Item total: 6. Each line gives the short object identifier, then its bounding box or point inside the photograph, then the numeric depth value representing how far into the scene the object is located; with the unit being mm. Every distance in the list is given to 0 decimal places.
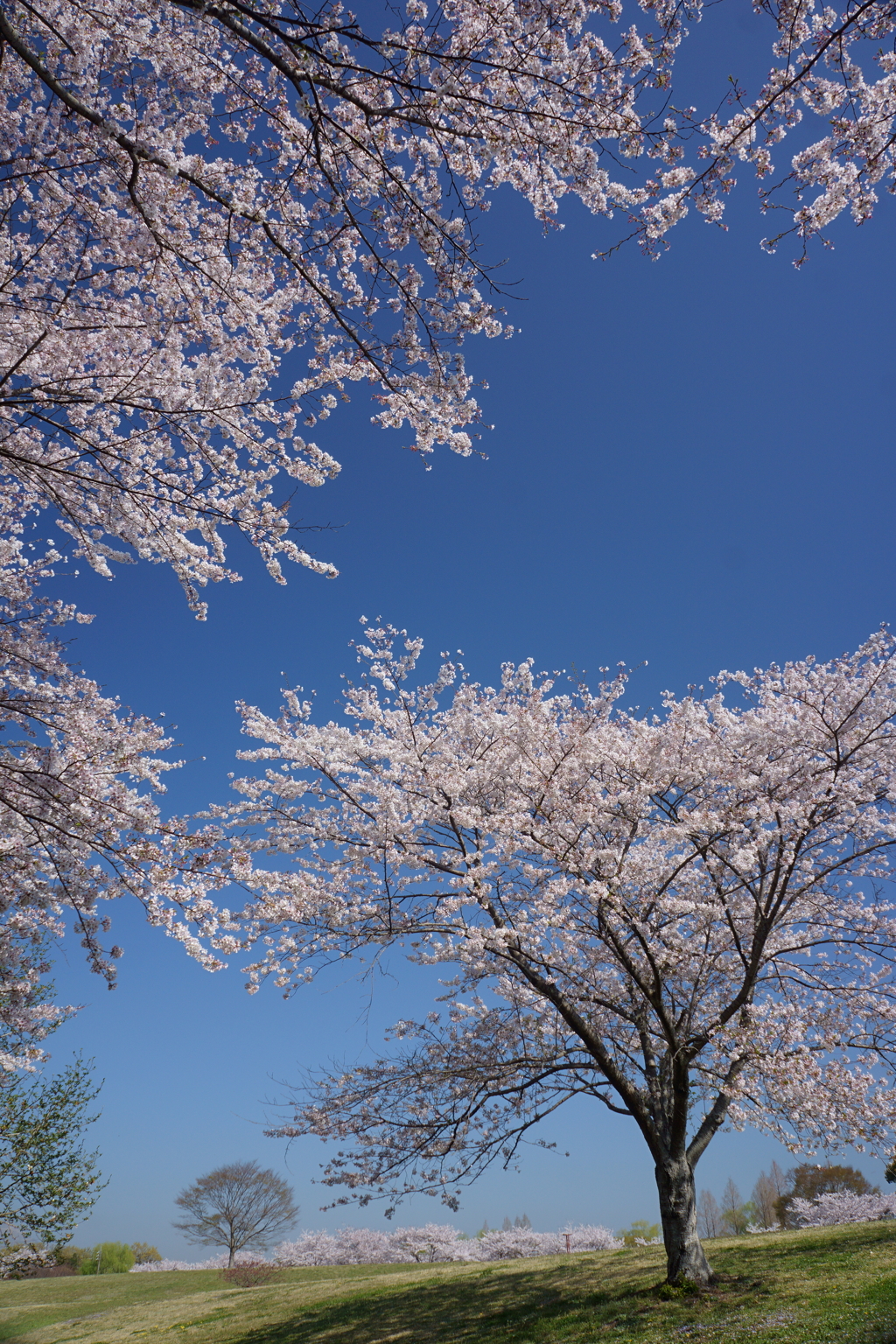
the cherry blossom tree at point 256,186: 4203
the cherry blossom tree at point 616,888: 8547
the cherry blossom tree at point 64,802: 5062
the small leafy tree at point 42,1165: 12641
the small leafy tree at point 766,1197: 34938
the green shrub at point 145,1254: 34697
